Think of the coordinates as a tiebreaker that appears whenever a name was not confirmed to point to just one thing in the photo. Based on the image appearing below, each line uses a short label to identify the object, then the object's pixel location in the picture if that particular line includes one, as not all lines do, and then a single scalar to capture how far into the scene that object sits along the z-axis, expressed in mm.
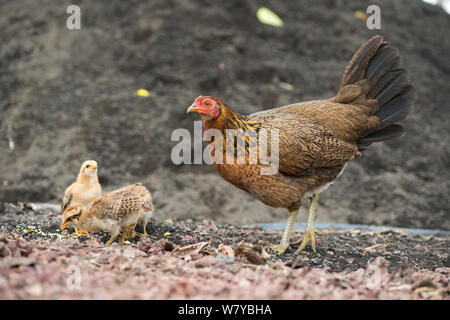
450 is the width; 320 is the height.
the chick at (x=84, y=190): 4172
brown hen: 3947
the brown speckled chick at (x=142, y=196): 3953
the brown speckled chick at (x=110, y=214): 3633
